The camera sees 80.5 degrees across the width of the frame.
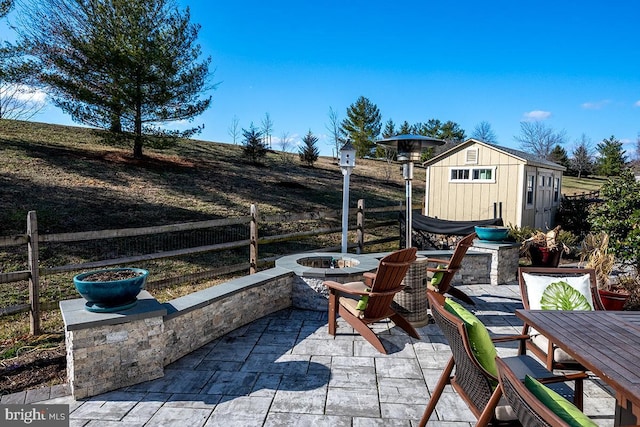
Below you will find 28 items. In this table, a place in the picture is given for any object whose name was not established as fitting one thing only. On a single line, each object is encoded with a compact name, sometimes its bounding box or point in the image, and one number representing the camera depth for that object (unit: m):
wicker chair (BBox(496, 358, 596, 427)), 1.10
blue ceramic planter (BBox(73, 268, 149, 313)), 2.63
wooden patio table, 1.71
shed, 8.83
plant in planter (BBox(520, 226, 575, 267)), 6.37
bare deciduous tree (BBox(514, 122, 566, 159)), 30.81
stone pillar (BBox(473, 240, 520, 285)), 5.78
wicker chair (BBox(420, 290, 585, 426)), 1.80
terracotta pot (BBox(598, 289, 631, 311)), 4.02
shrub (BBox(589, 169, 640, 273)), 5.06
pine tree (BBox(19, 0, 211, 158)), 10.84
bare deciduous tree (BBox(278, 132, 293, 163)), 27.19
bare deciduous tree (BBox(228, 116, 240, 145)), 29.52
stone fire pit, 4.42
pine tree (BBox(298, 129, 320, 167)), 20.52
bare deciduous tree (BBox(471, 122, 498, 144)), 35.69
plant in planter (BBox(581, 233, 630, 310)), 4.05
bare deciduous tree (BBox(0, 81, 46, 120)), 11.93
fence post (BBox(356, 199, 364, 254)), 7.29
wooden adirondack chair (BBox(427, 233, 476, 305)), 4.27
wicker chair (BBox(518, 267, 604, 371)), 2.66
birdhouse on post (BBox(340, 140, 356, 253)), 5.16
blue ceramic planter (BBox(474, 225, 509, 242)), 5.91
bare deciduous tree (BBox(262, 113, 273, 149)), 24.63
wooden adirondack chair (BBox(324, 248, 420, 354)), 3.35
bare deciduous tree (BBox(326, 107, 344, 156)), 27.52
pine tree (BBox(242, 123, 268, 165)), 17.91
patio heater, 4.47
